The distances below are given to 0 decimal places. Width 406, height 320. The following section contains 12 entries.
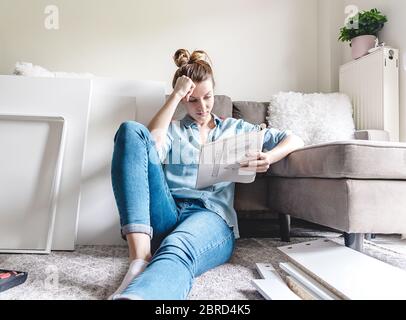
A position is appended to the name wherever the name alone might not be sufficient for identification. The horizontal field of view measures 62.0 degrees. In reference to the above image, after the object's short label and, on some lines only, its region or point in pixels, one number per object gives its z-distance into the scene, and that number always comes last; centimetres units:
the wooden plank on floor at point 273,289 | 76
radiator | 169
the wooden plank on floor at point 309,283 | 73
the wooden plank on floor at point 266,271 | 92
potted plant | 178
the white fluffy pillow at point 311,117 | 167
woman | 76
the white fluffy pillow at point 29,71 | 137
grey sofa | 95
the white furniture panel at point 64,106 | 128
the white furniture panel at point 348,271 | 72
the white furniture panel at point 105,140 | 133
